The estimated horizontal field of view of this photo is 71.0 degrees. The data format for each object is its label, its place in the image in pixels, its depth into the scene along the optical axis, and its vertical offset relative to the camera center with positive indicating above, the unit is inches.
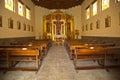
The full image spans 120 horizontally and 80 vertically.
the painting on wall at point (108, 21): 191.8 +42.7
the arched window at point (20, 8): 259.2 +99.6
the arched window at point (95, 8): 268.0 +100.2
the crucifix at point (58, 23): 433.2 +90.4
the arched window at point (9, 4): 194.6 +86.1
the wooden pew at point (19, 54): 105.9 -18.8
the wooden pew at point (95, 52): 108.8 -16.6
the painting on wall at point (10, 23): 200.5 +41.1
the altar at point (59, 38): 437.2 +7.6
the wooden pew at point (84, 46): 133.6 -10.6
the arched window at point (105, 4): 201.4 +87.8
